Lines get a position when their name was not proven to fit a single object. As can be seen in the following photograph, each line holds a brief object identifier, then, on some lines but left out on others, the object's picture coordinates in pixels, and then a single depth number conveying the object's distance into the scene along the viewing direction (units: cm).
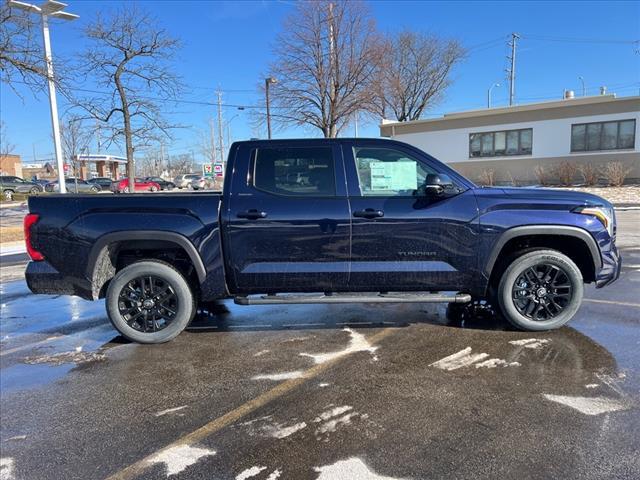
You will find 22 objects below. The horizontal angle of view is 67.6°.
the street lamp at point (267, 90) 2538
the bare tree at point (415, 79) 4606
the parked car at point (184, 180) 5125
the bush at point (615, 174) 2330
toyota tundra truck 443
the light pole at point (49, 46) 1096
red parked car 3848
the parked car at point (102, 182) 4609
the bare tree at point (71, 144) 3341
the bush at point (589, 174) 2423
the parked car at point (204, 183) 4647
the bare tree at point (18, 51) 1000
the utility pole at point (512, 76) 5006
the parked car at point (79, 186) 4181
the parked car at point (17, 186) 4038
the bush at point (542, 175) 2661
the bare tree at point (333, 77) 2369
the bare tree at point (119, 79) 1432
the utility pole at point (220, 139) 6406
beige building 2516
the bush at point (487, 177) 2848
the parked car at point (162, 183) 4479
